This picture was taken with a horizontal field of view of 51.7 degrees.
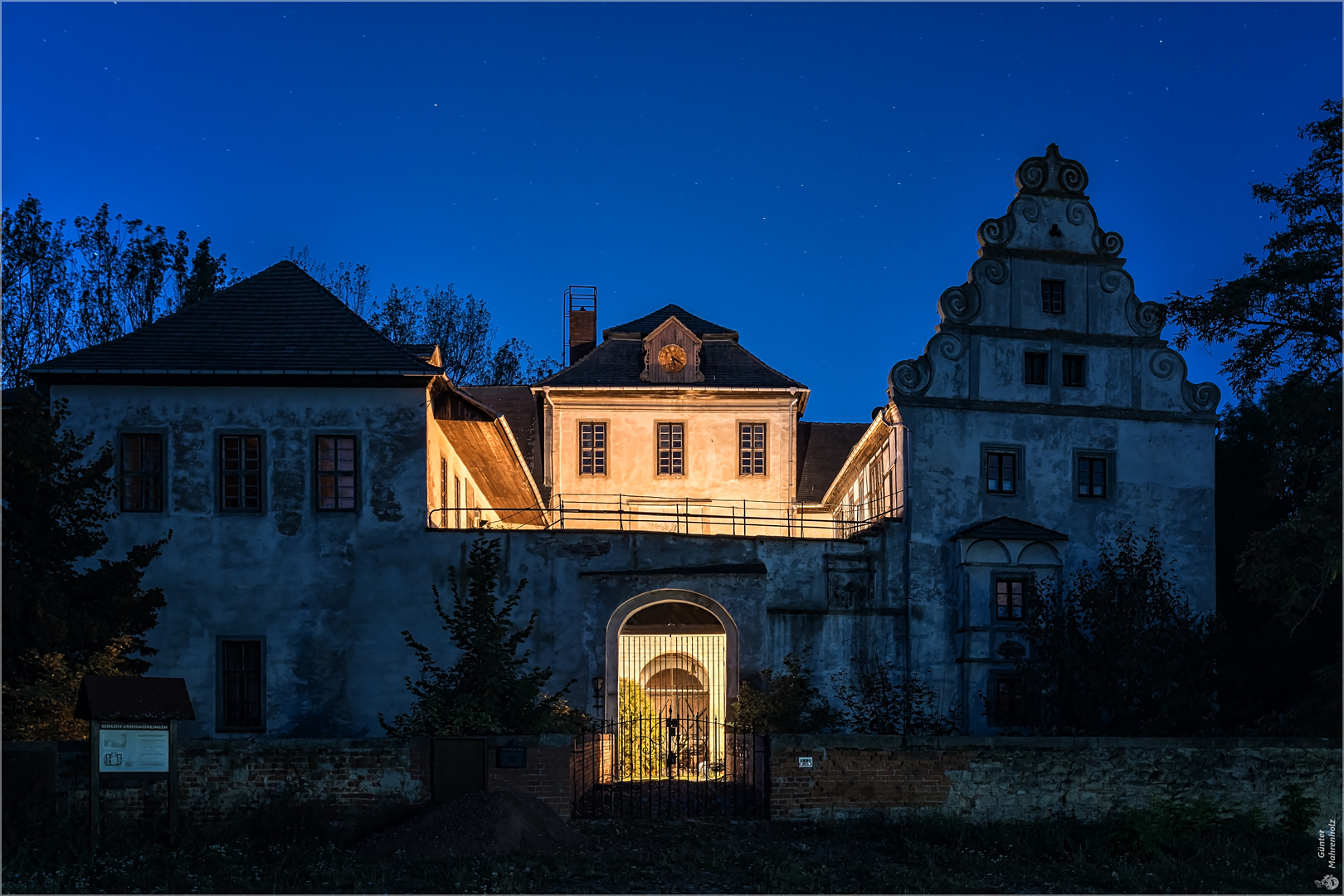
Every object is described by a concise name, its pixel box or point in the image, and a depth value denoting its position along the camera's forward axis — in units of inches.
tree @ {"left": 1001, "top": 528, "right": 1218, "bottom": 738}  968.3
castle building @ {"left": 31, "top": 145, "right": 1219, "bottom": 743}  1042.7
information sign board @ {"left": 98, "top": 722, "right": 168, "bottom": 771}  657.0
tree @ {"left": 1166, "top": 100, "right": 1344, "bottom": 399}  879.7
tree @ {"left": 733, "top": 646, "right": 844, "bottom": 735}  987.9
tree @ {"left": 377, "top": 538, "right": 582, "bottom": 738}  741.9
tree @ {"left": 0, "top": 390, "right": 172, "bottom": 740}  717.3
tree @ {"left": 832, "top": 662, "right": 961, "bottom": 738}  991.0
